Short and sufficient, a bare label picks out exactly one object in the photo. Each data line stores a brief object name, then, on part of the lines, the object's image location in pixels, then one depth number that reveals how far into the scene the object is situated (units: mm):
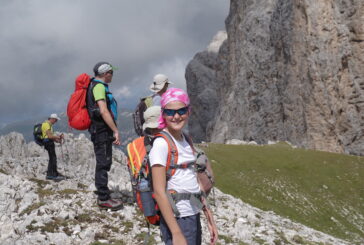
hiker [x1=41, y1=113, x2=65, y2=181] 20656
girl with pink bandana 5297
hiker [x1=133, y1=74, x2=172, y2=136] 10898
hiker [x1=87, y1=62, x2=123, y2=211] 10992
